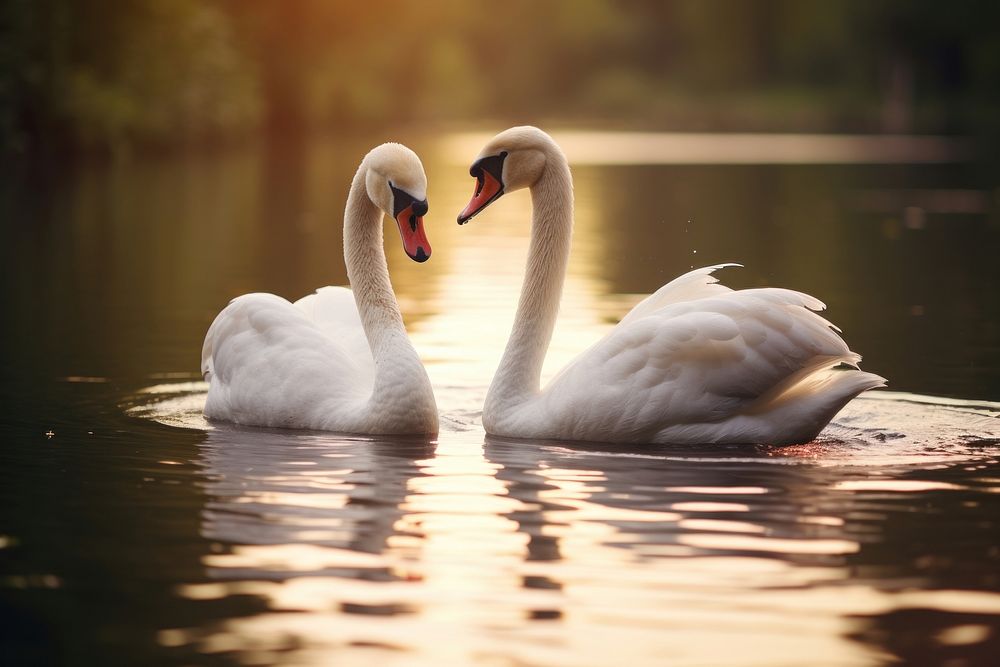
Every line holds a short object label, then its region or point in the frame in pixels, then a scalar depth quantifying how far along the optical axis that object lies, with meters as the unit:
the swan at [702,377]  19.12
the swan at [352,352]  20.45
